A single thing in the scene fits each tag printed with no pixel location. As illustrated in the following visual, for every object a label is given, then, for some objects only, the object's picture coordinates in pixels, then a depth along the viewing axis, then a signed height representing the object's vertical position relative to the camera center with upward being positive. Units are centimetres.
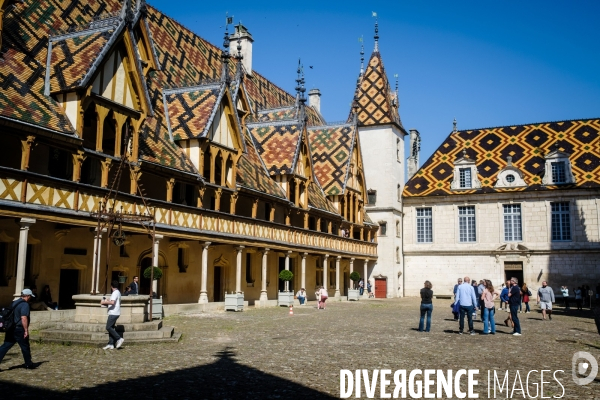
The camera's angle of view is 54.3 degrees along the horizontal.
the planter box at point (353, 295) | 3703 -120
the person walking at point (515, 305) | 1507 -69
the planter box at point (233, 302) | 2311 -108
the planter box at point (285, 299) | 2744 -111
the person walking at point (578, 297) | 2846 -89
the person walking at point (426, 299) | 1521 -57
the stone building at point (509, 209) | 3988 +489
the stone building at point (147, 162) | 1695 +406
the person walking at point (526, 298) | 2269 -89
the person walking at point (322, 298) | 2608 -99
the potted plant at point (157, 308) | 1812 -106
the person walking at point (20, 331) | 878 -89
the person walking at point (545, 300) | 2145 -79
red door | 4303 -93
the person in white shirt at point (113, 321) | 1104 -90
